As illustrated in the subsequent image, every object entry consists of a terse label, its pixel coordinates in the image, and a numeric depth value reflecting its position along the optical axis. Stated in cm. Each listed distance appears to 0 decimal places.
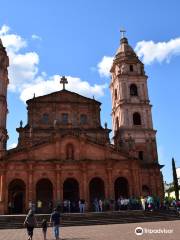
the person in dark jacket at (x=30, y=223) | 1655
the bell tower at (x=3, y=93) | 4416
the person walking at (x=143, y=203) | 3365
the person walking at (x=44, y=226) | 1750
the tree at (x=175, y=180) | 4559
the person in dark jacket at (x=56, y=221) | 1784
